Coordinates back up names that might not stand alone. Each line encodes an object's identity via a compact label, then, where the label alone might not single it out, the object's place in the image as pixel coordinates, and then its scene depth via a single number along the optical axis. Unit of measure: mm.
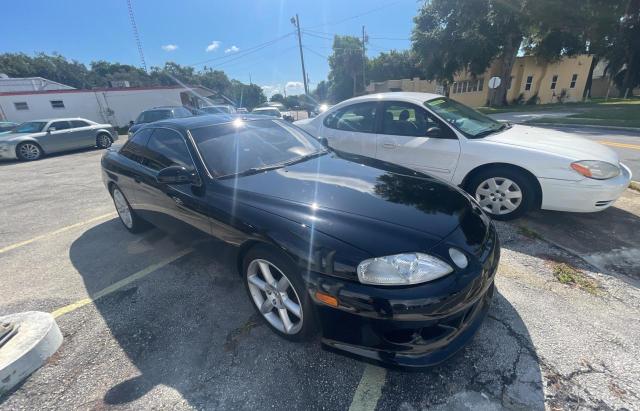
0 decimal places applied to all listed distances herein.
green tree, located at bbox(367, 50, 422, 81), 55697
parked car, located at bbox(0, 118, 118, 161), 10539
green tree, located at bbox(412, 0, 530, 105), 23219
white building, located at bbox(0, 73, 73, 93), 29766
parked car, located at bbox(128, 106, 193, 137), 11727
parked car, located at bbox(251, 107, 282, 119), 19445
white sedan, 3188
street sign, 22438
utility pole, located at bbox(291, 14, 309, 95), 28314
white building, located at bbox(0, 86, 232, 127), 21125
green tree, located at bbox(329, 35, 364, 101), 59125
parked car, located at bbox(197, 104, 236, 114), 15227
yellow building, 29578
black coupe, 1650
